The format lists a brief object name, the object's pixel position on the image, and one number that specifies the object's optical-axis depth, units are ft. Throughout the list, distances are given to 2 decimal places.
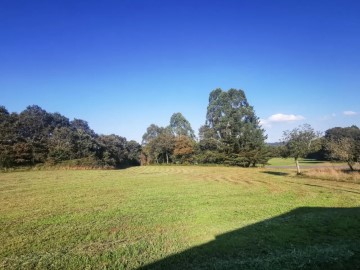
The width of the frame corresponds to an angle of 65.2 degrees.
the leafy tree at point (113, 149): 211.00
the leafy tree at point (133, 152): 293.39
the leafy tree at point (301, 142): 98.63
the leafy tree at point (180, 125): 263.29
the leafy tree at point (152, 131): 316.33
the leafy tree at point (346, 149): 86.02
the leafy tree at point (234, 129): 178.29
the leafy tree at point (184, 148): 222.07
